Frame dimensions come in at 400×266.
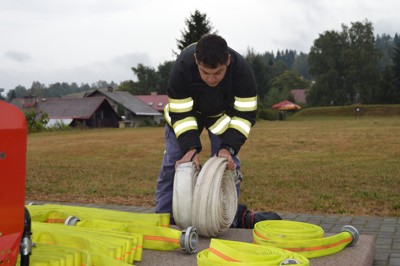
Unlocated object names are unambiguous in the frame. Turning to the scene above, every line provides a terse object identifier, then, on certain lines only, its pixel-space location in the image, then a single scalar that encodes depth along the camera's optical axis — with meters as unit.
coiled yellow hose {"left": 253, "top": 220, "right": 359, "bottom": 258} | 4.16
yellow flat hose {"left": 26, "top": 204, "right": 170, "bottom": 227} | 4.79
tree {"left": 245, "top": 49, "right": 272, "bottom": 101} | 106.75
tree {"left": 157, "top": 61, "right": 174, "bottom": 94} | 112.80
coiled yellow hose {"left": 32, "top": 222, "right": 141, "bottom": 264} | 3.62
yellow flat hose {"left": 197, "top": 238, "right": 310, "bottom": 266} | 3.41
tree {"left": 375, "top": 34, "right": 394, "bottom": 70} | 149.51
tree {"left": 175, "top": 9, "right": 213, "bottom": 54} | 61.66
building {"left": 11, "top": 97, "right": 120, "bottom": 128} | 70.19
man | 5.06
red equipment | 2.42
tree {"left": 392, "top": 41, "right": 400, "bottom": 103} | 74.50
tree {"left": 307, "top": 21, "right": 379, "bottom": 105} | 88.00
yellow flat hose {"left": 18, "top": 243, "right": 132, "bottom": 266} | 3.08
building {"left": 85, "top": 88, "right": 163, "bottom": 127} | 80.50
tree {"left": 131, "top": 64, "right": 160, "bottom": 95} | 119.75
